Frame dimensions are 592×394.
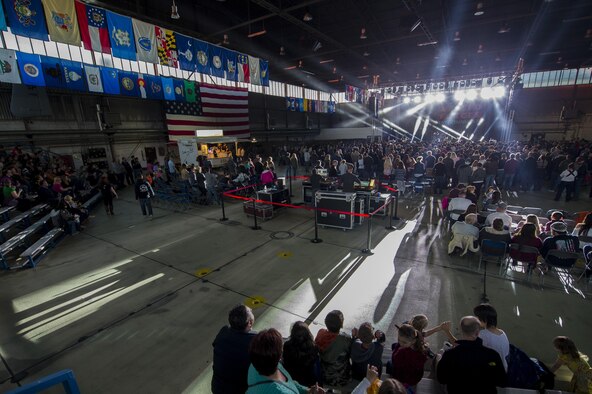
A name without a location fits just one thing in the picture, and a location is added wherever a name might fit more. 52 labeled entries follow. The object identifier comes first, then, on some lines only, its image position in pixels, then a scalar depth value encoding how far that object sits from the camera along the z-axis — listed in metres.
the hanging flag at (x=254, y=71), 16.55
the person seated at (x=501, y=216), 5.70
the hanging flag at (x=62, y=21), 9.08
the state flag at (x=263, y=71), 17.18
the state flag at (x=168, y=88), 17.08
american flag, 19.23
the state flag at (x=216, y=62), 14.48
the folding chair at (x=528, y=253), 4.83
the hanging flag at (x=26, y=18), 8.52
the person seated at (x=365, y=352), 2.48
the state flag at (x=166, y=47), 12.05
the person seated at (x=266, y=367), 1.75
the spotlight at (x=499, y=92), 32.09
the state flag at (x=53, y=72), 12.43
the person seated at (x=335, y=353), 2.53
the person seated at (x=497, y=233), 5.09
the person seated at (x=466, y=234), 5.66
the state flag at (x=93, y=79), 13.72
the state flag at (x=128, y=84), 14.98
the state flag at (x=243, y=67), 15.91
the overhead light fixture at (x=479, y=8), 11.38
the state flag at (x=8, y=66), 10.97
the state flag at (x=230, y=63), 15.11
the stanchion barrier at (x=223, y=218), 9.34
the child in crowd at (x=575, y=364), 2.36
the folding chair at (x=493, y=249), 5.05
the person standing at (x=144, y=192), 9.83
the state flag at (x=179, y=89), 17.73
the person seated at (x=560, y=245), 4.71
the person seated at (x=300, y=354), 2.31
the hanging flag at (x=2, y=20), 8.31
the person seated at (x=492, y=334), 2.60
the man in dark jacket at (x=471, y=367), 2.17
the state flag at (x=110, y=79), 14.30
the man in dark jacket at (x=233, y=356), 2.15
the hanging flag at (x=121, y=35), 10.51
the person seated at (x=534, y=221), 5.19
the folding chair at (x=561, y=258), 4.53
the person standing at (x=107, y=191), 10.09
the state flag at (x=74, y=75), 13.10
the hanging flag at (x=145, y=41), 11.21
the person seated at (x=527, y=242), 4.90
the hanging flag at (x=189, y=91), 18.41
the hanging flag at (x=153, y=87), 16.23
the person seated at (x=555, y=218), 5.53
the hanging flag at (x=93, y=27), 9.78
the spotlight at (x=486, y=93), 33.34
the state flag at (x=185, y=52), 12.83
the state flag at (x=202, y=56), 13.71
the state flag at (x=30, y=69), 11.66
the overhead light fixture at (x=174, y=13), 9.57
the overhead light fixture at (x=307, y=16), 12.14
